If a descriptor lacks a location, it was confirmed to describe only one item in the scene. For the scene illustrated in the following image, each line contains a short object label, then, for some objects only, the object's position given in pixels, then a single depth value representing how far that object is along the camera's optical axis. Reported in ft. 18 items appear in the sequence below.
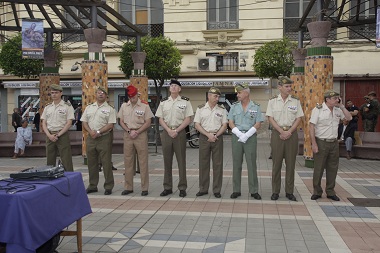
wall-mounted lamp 75.65
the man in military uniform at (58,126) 26.96
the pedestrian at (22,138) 45.78
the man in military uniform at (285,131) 24.86
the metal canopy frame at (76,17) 37.47
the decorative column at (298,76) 47.11
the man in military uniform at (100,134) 26.35
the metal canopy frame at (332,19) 36.86
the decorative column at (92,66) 37.96
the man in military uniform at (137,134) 26.37
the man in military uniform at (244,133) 25.25
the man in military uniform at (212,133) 25.72
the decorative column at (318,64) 35.99
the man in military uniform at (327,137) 24.52
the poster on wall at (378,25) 35.36
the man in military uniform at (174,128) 26.04
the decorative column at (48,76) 49.75
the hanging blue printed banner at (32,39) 40.57
